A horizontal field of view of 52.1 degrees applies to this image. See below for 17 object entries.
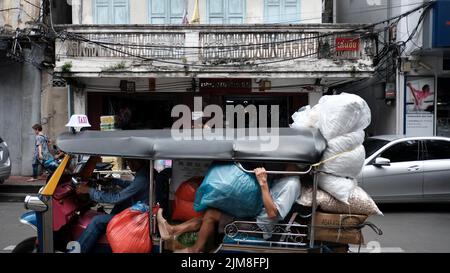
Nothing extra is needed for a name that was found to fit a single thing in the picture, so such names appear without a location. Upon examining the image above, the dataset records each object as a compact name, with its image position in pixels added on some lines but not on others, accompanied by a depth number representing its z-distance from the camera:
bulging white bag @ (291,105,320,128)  3.92
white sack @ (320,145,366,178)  3.55
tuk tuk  3.40
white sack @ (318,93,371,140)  3.60
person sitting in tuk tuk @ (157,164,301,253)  3.40
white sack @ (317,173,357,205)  3.50
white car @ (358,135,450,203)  8.67
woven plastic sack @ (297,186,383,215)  3.53
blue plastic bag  3.38
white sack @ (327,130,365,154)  3.58
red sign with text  12.88
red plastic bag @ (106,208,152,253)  3.57
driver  3.91
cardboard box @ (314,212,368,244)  3.47
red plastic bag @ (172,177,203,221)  3.94
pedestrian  12.00
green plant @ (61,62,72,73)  12.77
